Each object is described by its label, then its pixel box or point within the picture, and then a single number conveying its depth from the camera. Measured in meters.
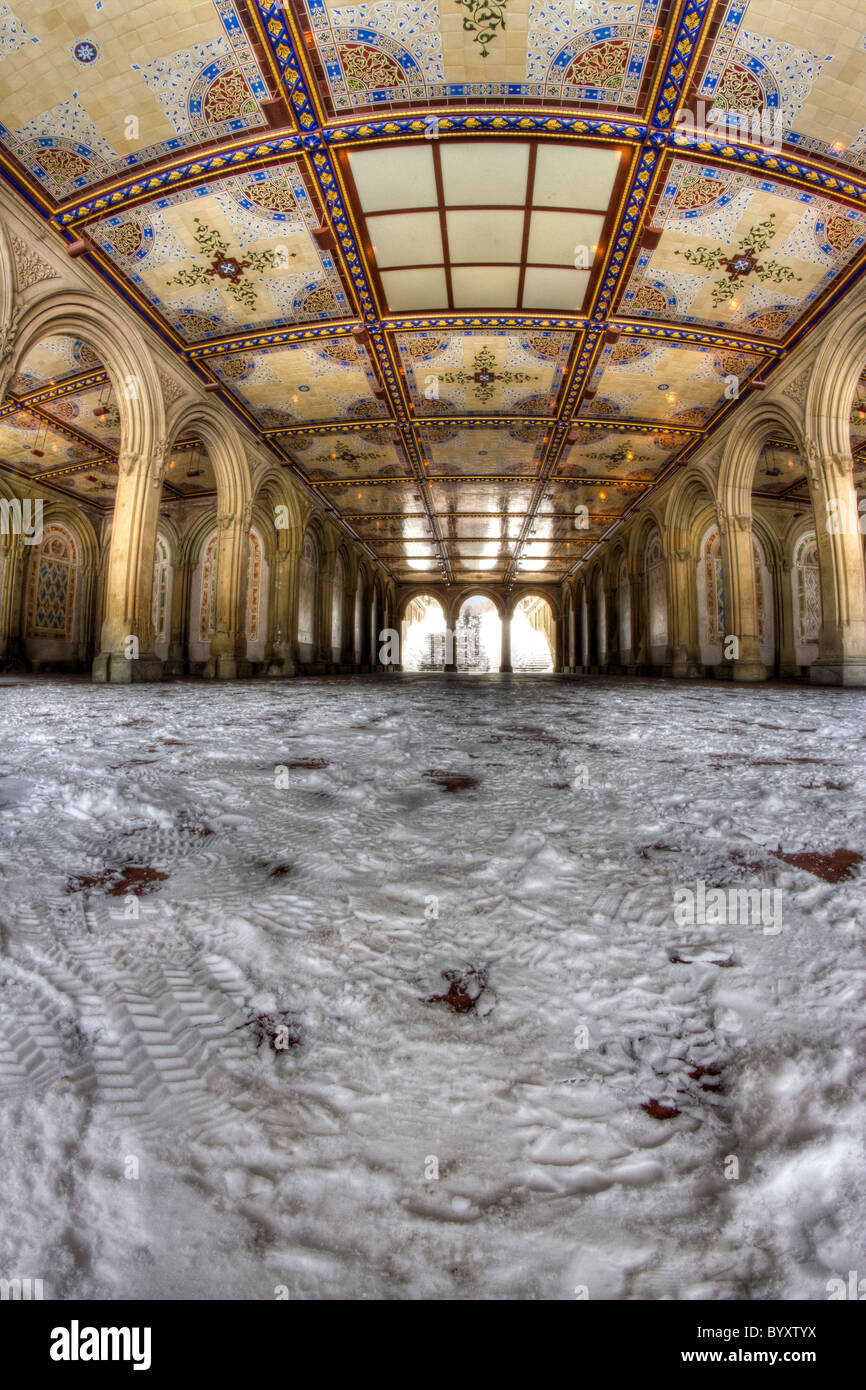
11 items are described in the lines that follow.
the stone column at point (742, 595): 12.21
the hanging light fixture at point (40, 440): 12.56
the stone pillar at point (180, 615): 16.59
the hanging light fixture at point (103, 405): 11.26
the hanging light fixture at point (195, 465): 14.05
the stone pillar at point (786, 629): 15.75
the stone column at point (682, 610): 14.88
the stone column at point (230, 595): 12.56
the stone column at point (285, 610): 14.88
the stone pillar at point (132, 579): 9.30
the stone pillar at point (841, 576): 9.27
